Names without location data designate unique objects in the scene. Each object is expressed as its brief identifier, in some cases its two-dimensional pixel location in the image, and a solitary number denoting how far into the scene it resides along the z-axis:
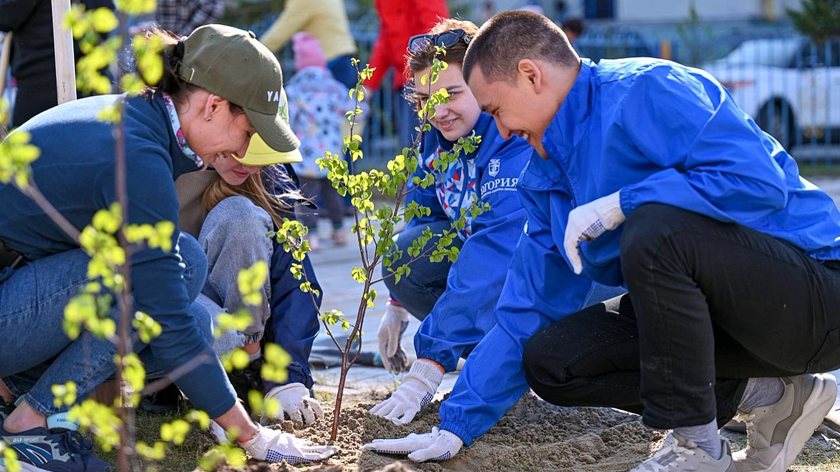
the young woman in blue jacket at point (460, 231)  6.29
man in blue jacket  4.79
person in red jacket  14.49
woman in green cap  4.68
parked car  22.90
